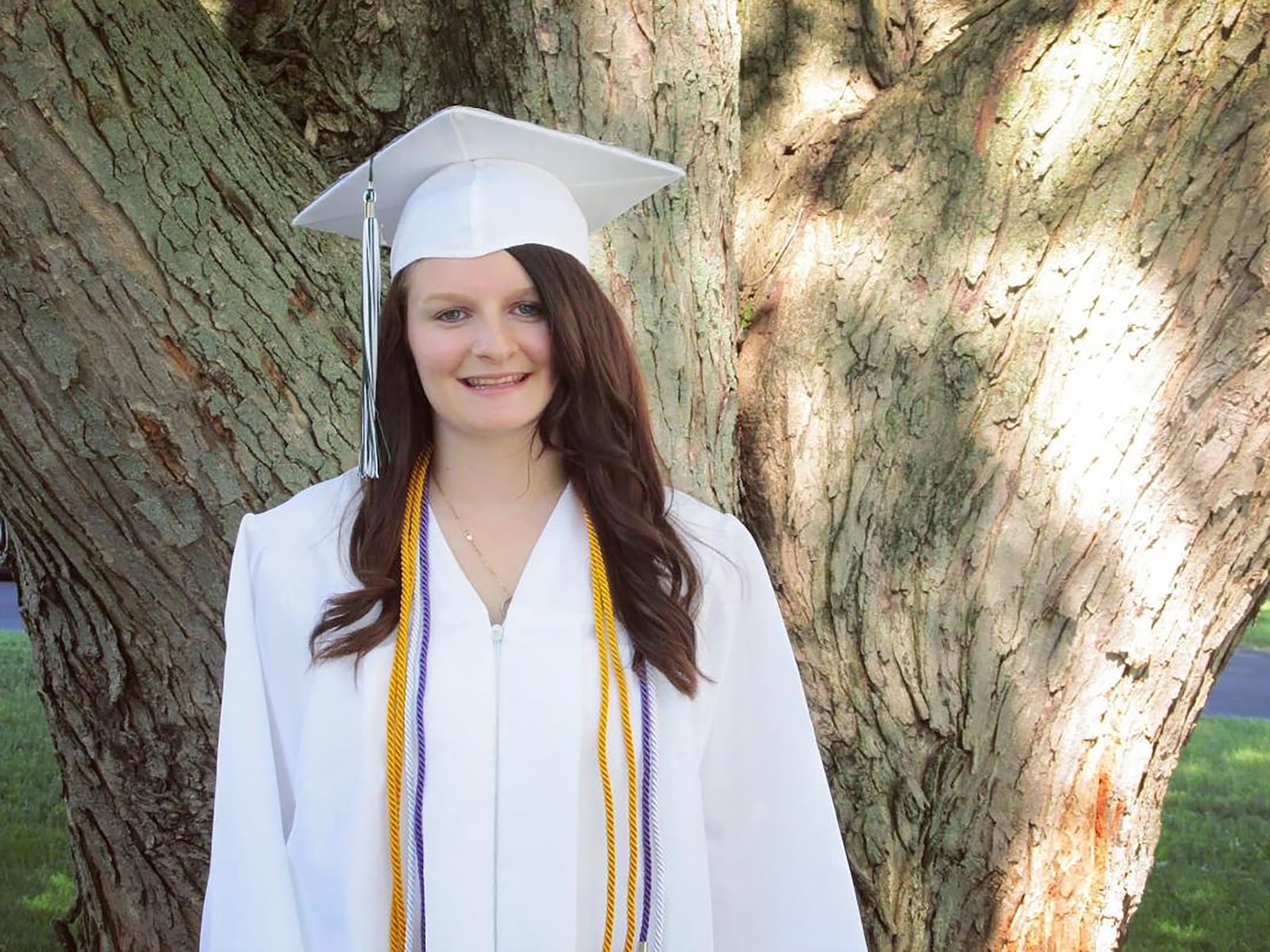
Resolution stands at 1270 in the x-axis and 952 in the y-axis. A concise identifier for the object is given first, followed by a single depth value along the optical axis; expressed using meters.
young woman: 2.16
